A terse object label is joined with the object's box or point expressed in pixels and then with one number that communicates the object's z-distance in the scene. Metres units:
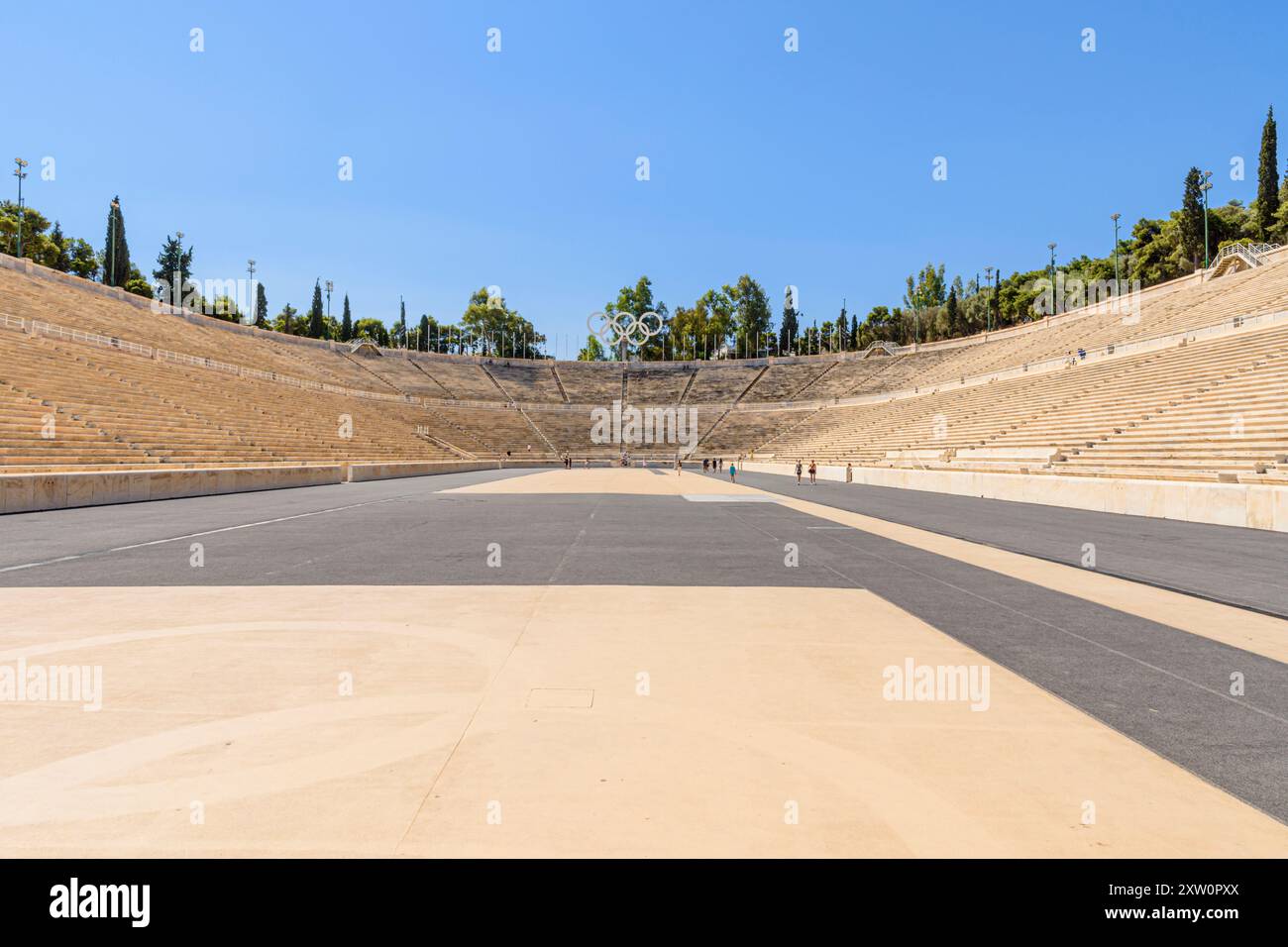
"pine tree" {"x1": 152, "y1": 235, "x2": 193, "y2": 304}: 100.50
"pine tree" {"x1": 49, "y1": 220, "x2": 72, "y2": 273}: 80.19
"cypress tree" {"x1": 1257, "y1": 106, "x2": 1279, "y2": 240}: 63.47
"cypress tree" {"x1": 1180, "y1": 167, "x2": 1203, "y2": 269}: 68.88
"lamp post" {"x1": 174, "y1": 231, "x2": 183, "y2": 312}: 100.82
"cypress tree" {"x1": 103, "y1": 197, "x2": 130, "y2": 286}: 80.19
